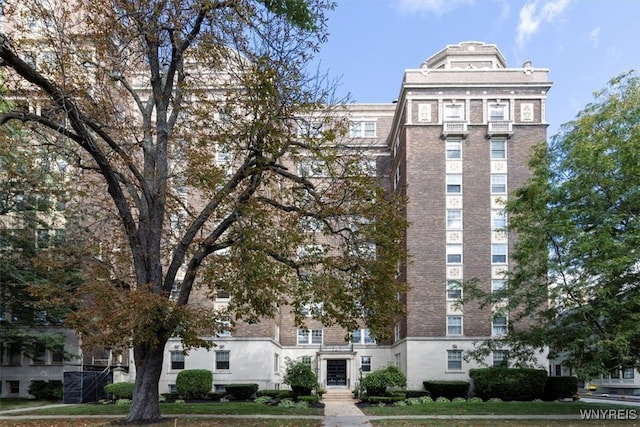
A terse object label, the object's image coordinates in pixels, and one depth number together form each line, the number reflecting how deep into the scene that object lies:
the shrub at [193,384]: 31.94
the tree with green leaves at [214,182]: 14.27
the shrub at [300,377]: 28.20
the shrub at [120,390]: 27.36
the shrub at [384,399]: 26.25
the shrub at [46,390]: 31.16
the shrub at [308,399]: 25.81
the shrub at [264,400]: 26.04
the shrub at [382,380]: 28.62
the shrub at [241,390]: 31.83
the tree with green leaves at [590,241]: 16.70
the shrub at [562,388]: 30.58
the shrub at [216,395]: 31.42
